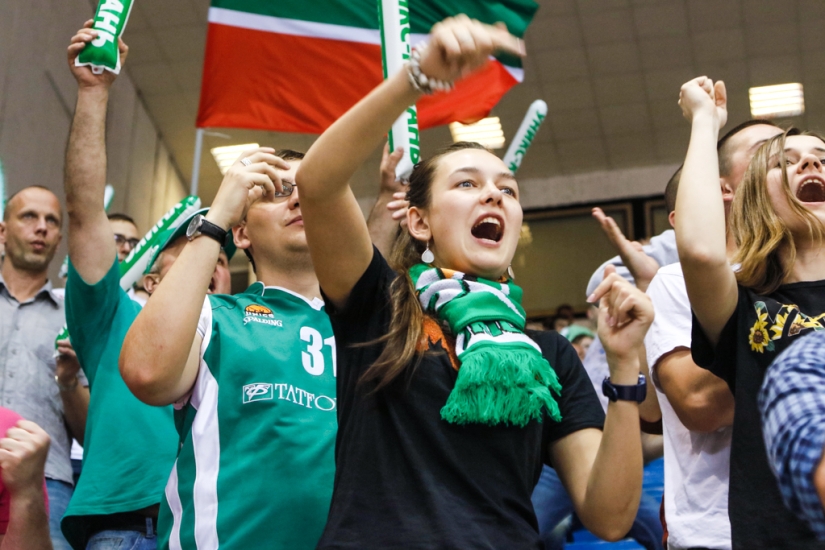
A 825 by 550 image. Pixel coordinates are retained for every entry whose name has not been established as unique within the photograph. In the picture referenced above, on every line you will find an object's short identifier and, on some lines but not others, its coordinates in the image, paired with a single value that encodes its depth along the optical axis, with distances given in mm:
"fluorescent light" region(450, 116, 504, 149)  9133
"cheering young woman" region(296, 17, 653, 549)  1568
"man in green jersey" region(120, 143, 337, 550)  1861
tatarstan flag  4938
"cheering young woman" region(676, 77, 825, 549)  1740
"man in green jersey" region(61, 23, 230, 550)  2357
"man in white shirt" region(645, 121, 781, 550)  1971
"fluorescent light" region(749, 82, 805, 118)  8594
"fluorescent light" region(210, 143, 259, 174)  9617
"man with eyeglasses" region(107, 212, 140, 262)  3961
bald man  3090
